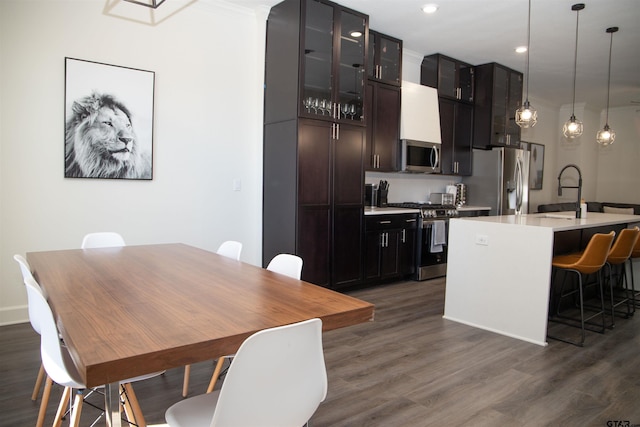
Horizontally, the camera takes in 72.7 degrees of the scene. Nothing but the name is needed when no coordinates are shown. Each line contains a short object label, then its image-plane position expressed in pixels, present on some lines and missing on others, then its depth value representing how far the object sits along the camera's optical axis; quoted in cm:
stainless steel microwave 519
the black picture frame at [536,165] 816
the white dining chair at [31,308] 166
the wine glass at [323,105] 424
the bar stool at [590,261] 319
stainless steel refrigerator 591
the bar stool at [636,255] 409
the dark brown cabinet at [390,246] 472
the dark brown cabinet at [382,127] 486
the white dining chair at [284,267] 202
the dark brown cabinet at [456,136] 577
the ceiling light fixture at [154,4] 197
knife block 535
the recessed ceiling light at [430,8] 413
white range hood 516
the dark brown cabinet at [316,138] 406
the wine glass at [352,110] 448
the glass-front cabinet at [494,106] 592
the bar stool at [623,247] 364
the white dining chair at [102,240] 284
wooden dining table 109
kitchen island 321
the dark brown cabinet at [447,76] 565
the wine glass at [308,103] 408
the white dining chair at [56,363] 141
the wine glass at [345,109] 442
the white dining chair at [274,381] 108
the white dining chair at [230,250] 258
